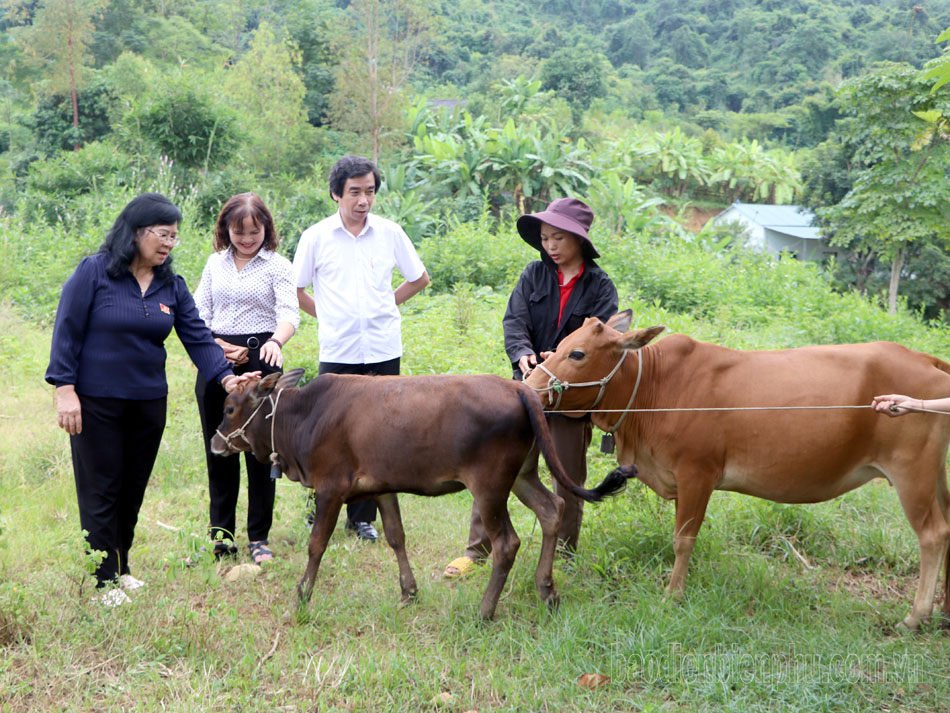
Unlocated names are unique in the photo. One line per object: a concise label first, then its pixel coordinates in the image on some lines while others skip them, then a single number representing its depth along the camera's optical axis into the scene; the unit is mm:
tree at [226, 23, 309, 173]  25969
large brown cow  4113
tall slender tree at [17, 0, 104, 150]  25906
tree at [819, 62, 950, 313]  14867
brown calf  3926
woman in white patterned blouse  4691
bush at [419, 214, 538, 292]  12242
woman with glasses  3947
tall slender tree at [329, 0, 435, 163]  23156
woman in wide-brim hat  4477
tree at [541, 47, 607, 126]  45125
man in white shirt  4914
